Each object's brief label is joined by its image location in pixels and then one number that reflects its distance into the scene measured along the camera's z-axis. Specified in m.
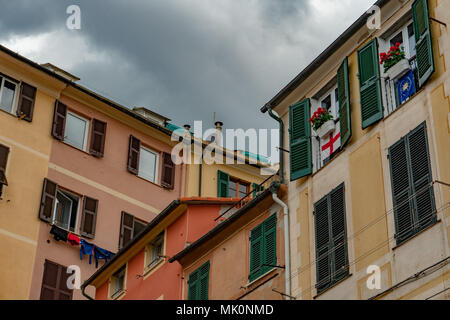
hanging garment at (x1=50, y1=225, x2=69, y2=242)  32.84
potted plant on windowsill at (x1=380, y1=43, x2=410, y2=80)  18.94
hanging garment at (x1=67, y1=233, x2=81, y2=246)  33.19
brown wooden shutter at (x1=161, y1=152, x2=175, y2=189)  37.56
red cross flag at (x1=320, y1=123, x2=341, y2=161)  20.65
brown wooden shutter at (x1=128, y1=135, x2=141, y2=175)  36.65
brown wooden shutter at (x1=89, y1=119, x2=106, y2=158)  35.69
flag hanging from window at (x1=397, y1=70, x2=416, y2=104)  18.62
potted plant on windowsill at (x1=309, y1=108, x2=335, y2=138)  20.98
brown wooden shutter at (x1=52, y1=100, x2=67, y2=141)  34.78
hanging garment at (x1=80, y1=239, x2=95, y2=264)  33.41
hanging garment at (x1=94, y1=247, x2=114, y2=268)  33.77
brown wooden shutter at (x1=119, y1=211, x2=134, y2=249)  34.94
